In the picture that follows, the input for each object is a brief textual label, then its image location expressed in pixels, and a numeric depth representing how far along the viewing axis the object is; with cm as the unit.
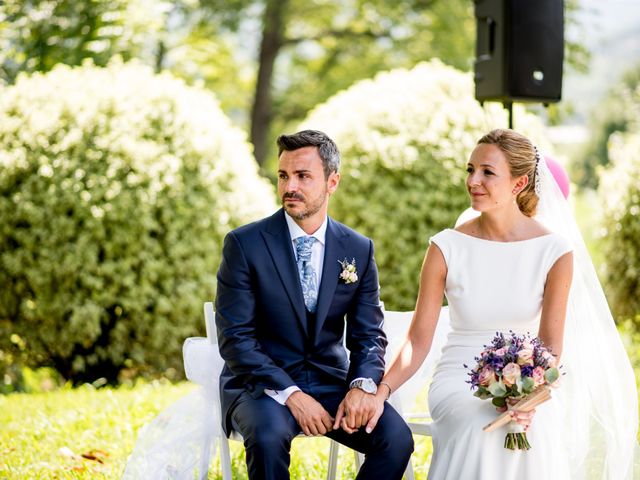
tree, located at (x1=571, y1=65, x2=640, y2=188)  3462
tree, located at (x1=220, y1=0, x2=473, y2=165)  1600
